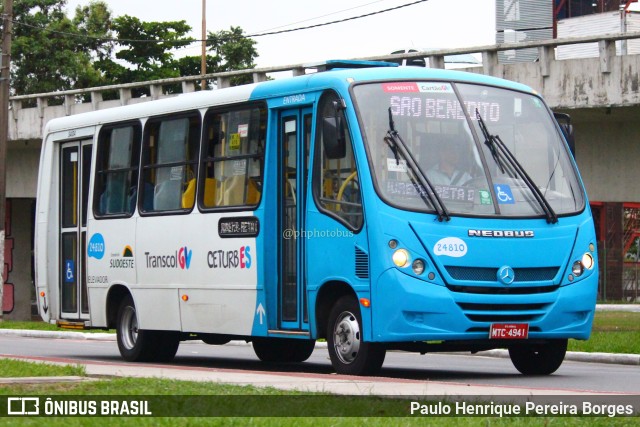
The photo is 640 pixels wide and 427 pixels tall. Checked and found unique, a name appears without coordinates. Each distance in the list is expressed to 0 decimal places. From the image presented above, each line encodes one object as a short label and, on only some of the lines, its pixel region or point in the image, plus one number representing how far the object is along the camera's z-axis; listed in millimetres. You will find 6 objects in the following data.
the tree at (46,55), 65312
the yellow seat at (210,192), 16438
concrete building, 24859
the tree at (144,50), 69688
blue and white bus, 13562
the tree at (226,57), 70625
